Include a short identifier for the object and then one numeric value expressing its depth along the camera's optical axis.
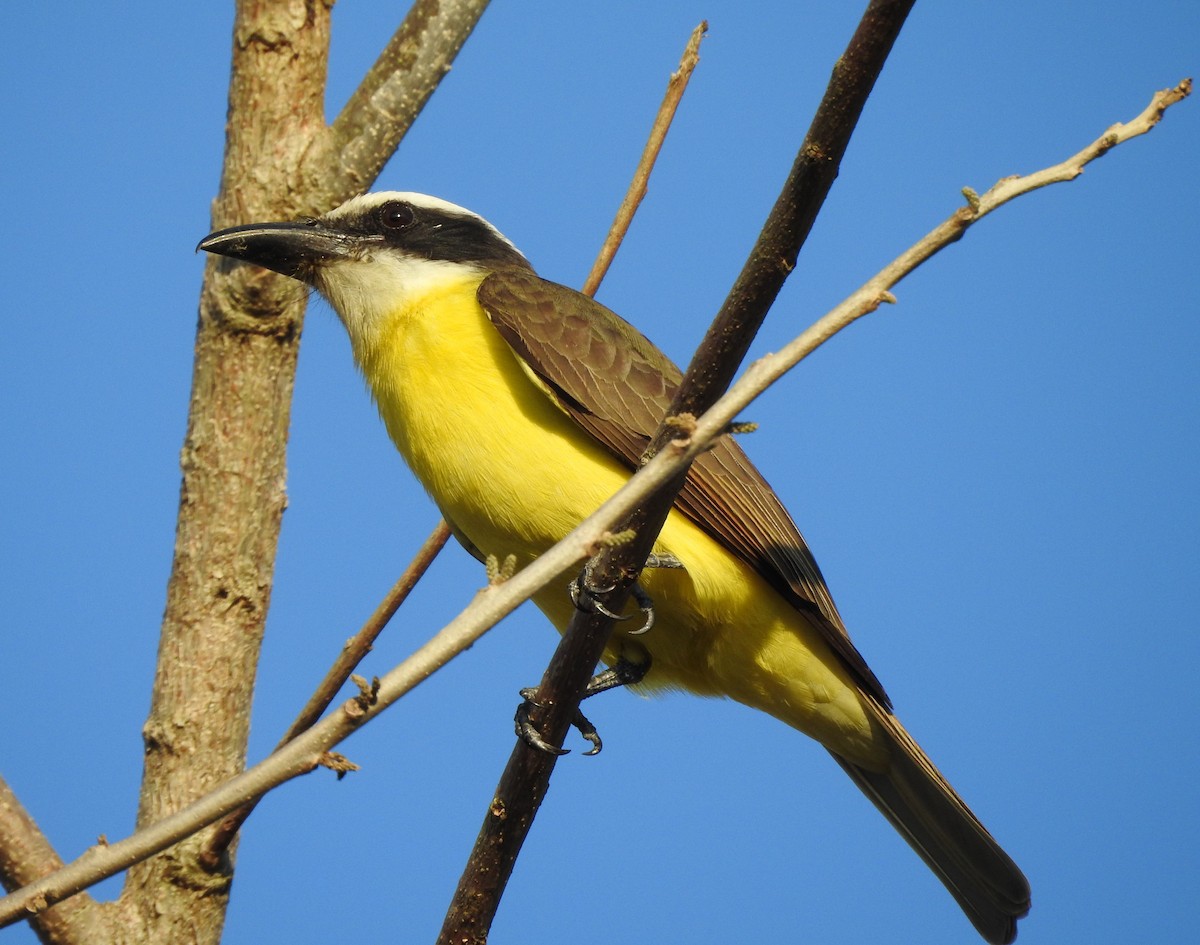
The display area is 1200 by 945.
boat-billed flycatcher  8.23
